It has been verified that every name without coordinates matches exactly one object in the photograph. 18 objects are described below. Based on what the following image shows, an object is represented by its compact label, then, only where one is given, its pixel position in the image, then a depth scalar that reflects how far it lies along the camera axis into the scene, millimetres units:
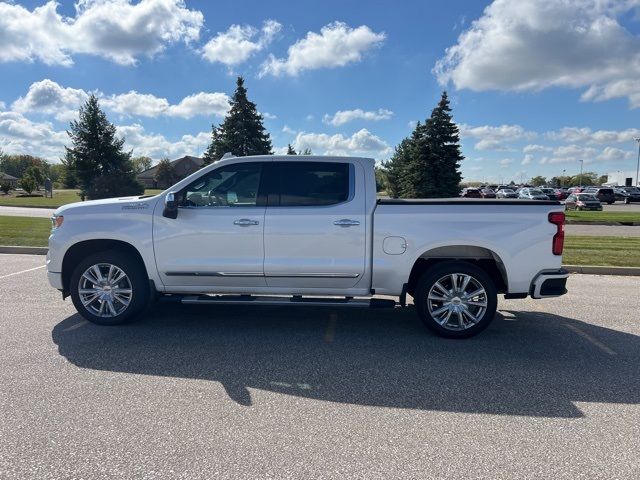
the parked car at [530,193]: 45794
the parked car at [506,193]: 54719
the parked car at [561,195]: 48331
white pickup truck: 4957
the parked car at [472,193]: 51031
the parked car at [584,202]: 36344
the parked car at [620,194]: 52194
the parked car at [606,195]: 48250
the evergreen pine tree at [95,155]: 39781
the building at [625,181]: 94588
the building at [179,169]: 81062
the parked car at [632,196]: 49875
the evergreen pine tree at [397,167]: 44925
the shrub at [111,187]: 38750
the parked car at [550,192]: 45434
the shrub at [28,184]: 60938
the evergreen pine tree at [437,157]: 39875
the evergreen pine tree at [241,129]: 39750
